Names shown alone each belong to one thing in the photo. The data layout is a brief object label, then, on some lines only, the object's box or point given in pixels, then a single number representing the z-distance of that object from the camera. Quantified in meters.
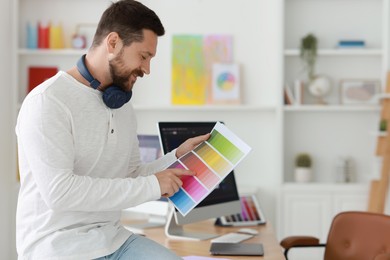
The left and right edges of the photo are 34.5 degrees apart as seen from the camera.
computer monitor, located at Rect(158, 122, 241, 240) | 2.92
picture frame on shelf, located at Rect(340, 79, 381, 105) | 4.84
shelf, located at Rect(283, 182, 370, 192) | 4.72
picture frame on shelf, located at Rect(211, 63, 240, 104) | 4.88
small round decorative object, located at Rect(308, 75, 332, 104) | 4.80
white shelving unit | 4.91
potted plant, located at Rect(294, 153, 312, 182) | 4.80
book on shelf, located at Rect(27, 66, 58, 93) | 4.94
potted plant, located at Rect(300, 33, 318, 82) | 4.77
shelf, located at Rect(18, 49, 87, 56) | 4.82
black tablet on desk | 2.61
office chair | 3.03
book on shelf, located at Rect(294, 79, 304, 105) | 4.82
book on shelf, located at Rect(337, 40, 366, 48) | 4.79
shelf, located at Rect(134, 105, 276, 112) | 4.78
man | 1.85
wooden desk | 2.64
